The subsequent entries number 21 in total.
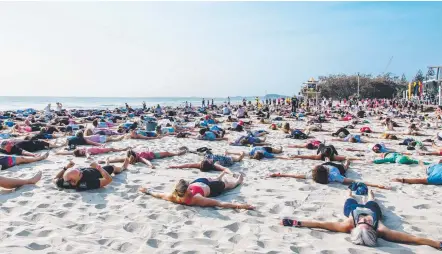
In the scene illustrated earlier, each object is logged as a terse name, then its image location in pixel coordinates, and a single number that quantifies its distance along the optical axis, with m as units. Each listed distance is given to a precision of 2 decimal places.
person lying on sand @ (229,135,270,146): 10.42
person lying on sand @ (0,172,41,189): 5.27
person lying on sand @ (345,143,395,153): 9.14
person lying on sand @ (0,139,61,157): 8.19
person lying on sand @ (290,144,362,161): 7.94
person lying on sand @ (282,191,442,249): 3.55
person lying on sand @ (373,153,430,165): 7.54
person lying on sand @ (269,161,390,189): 5.85
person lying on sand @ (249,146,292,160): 8.10
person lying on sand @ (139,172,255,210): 4.64
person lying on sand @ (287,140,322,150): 9.63
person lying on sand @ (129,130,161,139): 11.58
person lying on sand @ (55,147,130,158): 8.34
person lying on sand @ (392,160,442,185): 5.82
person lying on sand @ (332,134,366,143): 11.22
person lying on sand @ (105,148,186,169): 7.25
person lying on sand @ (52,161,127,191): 5.32
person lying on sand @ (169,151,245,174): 6.88
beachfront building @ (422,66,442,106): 30.66
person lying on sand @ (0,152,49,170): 6.90
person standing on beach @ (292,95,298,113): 25.90
